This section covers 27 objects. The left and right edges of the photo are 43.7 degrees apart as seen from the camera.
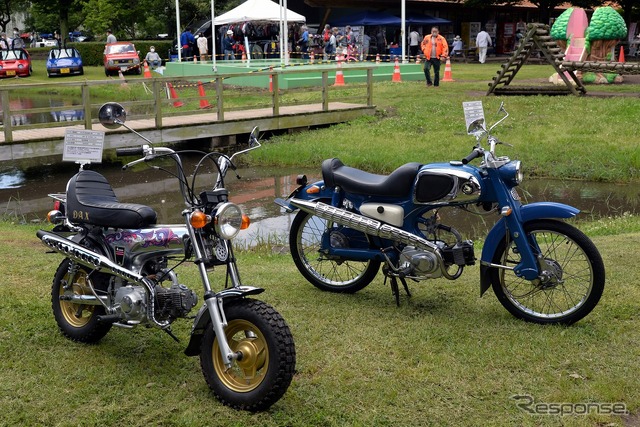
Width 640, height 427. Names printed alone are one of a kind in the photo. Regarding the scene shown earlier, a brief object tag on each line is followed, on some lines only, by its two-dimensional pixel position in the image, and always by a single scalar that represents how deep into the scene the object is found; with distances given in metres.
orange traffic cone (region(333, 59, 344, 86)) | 23.92
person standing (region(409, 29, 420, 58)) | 35.78
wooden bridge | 14.41
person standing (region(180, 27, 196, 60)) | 37.16
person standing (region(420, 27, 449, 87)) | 22.05
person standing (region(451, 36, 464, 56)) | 38.72
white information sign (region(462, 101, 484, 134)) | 5.96
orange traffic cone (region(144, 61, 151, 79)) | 31.74
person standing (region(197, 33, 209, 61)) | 35.59
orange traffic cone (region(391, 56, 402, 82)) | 25.44
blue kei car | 36.56
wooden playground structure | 19.00
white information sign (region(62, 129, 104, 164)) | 5.25
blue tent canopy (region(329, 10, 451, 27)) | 40.28
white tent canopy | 33.09
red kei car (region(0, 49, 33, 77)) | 36.34
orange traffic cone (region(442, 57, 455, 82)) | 25.60
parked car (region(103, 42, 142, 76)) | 35.91
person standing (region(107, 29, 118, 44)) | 39.52
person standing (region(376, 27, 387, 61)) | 41.00
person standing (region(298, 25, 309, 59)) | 35.62
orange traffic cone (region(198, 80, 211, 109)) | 18.70
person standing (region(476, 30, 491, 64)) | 36.50
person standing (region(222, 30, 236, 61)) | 35.19
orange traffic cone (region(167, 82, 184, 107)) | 17.59
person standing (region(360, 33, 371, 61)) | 39.25
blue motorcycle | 5.44
